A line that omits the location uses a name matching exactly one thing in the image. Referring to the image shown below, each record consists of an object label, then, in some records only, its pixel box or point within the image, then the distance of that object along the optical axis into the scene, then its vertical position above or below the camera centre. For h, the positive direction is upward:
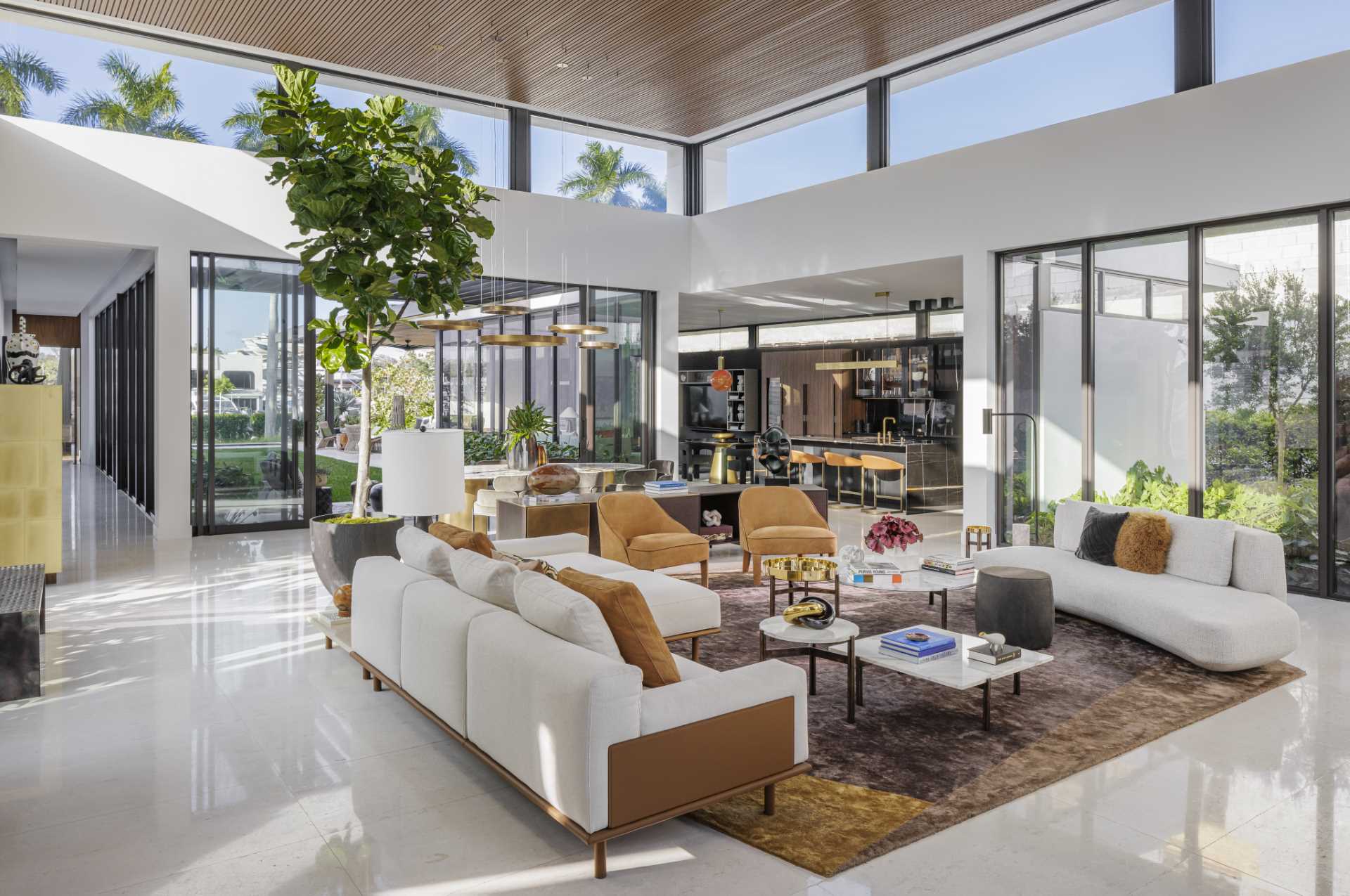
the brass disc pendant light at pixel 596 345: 9.59 +1.02
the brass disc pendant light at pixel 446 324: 8.06 +1.06
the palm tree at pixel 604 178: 12.59 +4.13
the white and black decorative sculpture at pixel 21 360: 6.75 +0.61
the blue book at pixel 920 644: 3.95 -0.94
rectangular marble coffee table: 3.73 -1.01
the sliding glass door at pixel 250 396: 9.41 +0.47
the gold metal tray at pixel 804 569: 5.00 -0.75
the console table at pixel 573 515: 7.03 -0.64
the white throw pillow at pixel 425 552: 4.11 -0.55
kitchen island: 12.32 -0.51
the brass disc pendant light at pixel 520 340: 8.54 +0.94
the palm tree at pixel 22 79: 10.98 +4.79
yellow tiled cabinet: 6.62 -0.25
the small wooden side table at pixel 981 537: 6.97 -0.81
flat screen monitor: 17.36 +0.58
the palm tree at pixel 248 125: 10.77 +4.98
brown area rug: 3.03 -1.30
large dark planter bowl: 5.30 -0.64
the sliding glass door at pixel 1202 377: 6.56 +0.47
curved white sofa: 4.67 -0.94
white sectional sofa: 2.66 -0.93
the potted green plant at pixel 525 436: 8.36 +0.02
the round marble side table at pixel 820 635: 3.98 -0.90
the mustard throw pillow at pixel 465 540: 4.38 -0.51
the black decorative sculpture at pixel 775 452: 8.30 -0.15
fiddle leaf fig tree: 5.05 +1.33
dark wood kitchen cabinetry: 15.16 +0.77
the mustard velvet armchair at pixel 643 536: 6.33 -0.73
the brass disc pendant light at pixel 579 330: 8.66 +1.08
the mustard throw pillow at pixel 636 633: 3.02 -0.67
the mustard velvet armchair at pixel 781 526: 6.71 -0.71
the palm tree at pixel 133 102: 15.38 +6.07
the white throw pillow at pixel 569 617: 2.93 -0.61
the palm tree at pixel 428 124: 16.73 +6.54
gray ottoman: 5.04 -0.98
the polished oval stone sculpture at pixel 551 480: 7.38 -0.36
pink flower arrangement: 5.72 -0.64
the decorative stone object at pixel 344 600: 5.13 -0.93
